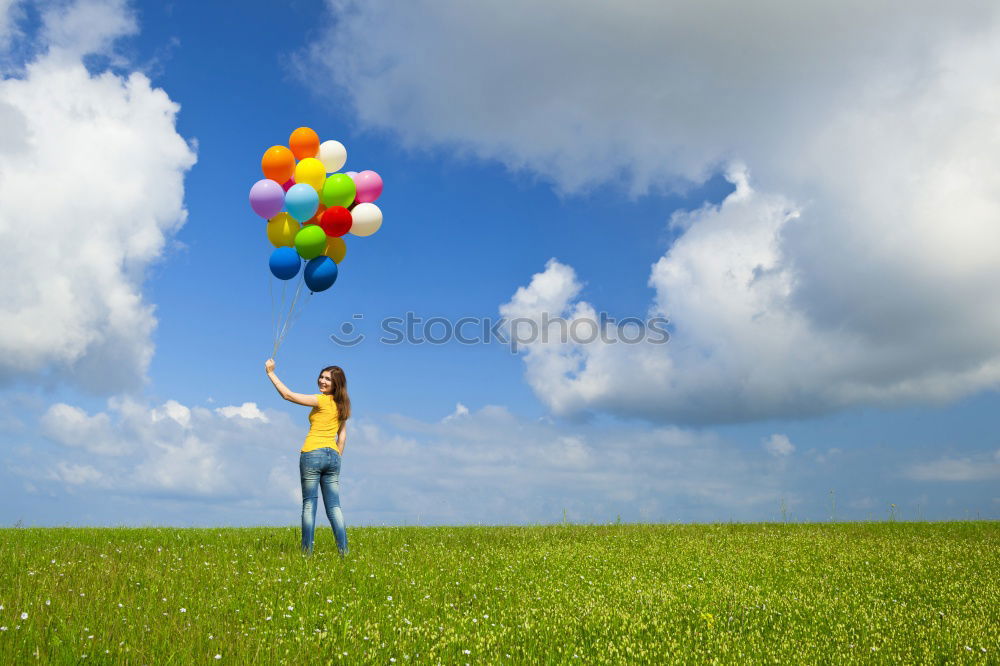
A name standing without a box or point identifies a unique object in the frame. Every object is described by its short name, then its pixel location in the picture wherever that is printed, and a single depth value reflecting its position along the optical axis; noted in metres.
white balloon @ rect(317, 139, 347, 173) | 14.66
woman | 12.57
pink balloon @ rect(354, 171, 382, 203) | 14.31
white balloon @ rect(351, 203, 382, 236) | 14.10
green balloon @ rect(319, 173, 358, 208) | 13.65
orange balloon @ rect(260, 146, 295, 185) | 13.91
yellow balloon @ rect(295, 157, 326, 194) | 13.84
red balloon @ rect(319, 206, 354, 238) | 13.59
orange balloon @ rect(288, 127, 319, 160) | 14.35
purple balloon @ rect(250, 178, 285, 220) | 13.63
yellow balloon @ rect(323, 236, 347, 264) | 14.28
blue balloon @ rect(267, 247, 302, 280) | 13.76
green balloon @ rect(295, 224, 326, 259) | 13.40
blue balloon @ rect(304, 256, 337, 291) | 13.73
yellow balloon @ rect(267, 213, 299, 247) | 14.09
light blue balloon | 13.41
